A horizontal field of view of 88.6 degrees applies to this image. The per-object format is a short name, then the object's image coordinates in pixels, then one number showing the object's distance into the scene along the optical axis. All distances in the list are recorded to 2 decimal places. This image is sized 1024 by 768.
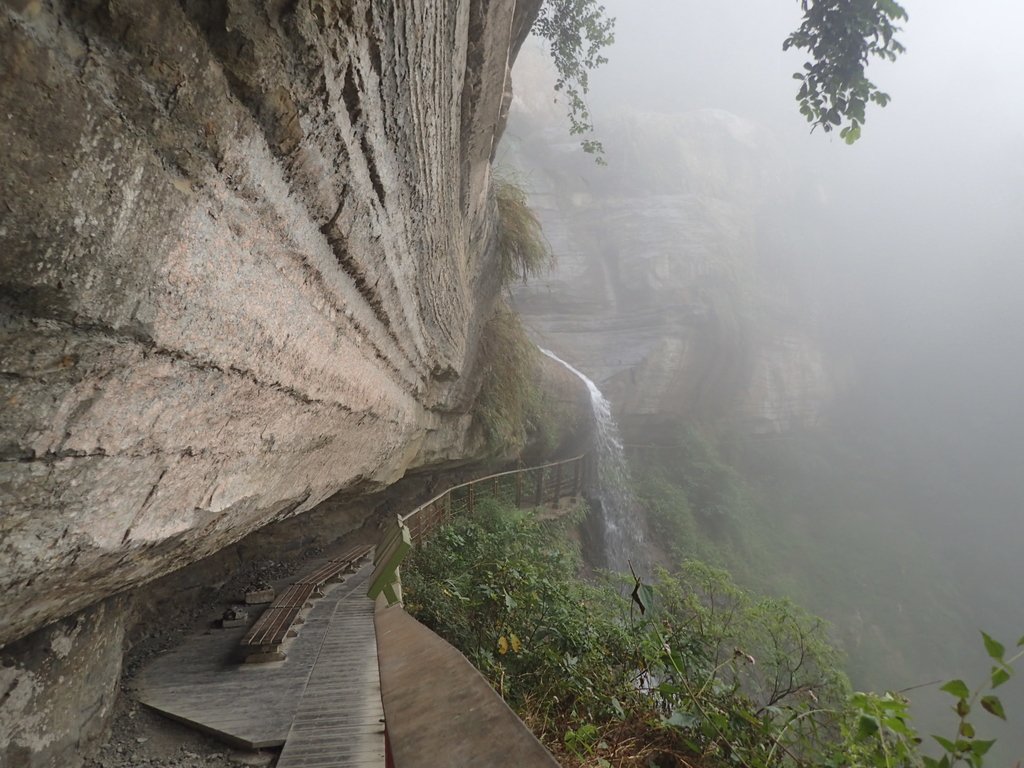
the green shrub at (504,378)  7.57
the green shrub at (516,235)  6.54
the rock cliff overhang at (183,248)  0.87
